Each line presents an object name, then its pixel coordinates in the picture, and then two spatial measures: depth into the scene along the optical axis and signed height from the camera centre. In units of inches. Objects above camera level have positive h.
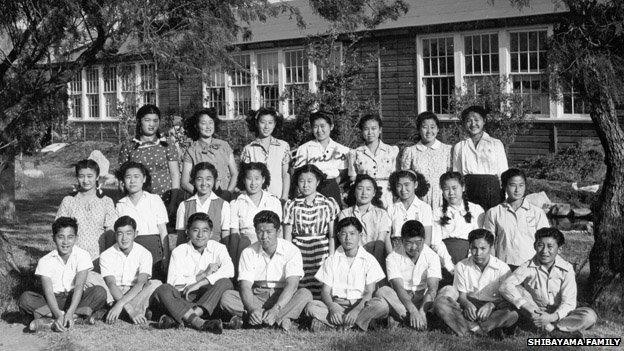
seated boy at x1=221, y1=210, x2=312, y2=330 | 223.0 -30.6
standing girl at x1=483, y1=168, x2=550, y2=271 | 233.3 -16.4
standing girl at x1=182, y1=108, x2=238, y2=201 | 265.3 +7.7
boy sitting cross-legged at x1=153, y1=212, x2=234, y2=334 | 224.2 -29.8
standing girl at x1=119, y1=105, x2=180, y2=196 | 261.4 +8.4
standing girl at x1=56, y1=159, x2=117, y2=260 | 248.1 -10.5
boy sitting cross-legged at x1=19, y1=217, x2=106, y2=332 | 229.1 -30.1
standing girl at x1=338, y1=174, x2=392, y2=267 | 241.4 -14.4
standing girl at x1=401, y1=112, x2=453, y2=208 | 258.2 +4.5
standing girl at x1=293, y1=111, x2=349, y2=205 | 265.9 +6.1
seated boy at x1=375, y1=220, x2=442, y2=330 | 221.6 -29.8
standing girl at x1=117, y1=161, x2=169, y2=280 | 247.9 -10.4
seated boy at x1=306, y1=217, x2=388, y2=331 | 221.6 -29.8
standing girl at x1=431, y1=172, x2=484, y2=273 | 241.1 -15.6
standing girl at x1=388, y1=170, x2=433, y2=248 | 241.1 -10.7
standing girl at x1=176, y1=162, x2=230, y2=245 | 247.9 -9.1
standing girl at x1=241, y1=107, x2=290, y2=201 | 269.0 +7.7
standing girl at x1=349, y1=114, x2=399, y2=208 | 259.6 +5.2
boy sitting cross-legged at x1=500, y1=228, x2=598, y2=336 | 204.2 -32.7
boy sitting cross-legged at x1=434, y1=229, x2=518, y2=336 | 210.5 -33.7
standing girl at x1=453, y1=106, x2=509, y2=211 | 254.1 +2.5
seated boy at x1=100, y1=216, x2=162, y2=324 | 230.8 -28.0
